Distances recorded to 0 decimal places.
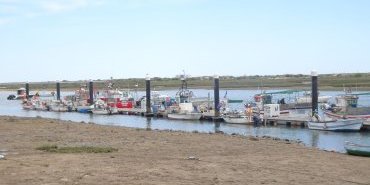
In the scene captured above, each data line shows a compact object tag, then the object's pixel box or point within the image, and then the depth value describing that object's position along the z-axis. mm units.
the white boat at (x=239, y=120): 55719
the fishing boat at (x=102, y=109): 78188
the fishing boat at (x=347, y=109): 52438
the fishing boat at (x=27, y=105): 96875
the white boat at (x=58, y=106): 88525
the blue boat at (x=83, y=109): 83356
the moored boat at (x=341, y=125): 46000
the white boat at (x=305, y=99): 76812
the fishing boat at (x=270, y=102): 64956
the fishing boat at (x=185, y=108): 64250
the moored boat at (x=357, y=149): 23984
